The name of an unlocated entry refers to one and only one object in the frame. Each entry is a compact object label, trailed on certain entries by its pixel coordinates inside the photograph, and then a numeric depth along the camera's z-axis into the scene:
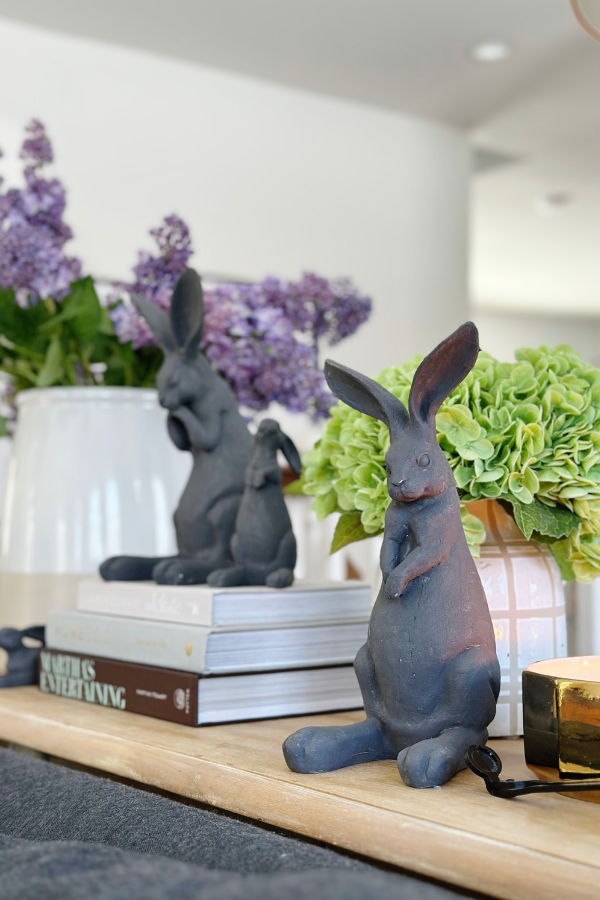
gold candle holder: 0.54
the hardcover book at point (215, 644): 0.80
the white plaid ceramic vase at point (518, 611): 0.77
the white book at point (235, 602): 0.82
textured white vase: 1.12
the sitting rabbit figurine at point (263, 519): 0.88
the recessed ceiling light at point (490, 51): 3.34
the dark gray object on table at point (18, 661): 1.02
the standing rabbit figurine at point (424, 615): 0.62
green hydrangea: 0.73
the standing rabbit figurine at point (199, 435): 0.93
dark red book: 0.80
